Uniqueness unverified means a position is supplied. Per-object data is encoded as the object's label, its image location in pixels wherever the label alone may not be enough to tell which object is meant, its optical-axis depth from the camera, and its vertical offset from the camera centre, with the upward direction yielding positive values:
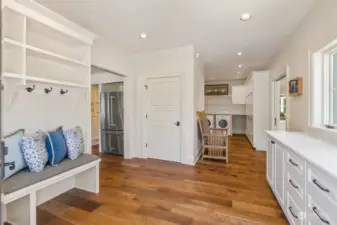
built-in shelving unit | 1.78 +0.37
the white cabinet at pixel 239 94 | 6.86 +0.67
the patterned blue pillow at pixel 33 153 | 1.82 -0.43
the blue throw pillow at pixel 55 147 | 2.04 -0.43
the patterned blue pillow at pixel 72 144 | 2.27 -0.43
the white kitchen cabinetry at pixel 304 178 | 1.14 -0.56
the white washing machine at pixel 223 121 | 7.25 -0.41
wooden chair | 3.96 -0.75
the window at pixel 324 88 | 2.13 +0.29
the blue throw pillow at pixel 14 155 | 1.70 -0.44
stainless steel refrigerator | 4.46 -0.18
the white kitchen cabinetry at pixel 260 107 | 4.89 +0.12
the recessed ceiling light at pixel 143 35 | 3.05 +1.35
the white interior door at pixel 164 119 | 3.88 -0.17
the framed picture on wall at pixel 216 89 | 8.04 +1.02
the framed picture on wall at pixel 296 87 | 2.63 +0.39
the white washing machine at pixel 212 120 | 7.38 -0.37
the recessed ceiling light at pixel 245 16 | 2.40 +1.33
